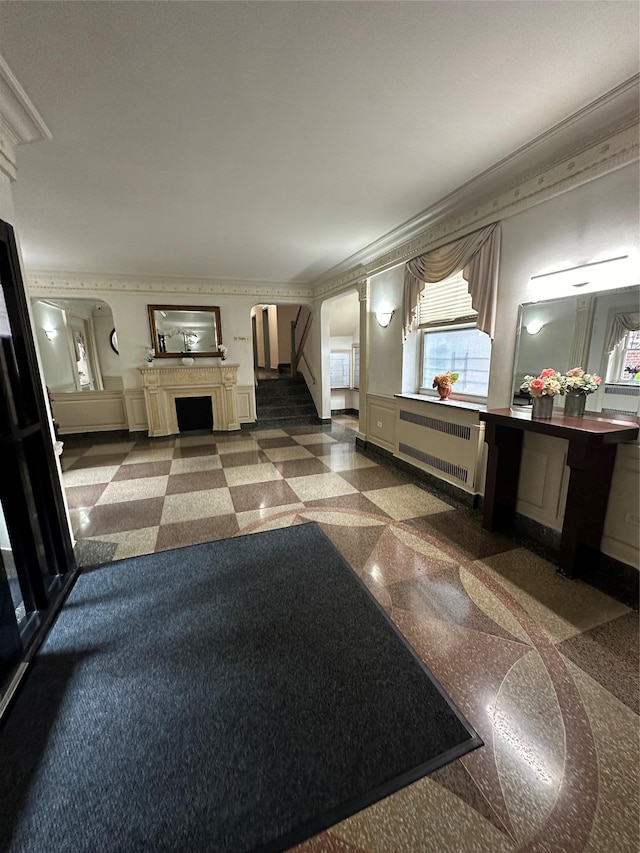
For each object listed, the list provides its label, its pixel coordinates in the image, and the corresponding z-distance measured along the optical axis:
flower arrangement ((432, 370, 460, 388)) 3.65
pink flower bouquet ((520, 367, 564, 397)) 2.30
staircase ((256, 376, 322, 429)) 7.19
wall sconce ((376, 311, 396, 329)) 4.46
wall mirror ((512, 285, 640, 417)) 2.13
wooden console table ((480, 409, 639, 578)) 2.05
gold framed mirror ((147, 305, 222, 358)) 6.17
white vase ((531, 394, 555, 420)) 2.35
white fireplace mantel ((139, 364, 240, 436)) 6.16
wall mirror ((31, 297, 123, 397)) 6.15
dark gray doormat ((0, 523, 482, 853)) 1.09
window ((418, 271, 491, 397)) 3.50
